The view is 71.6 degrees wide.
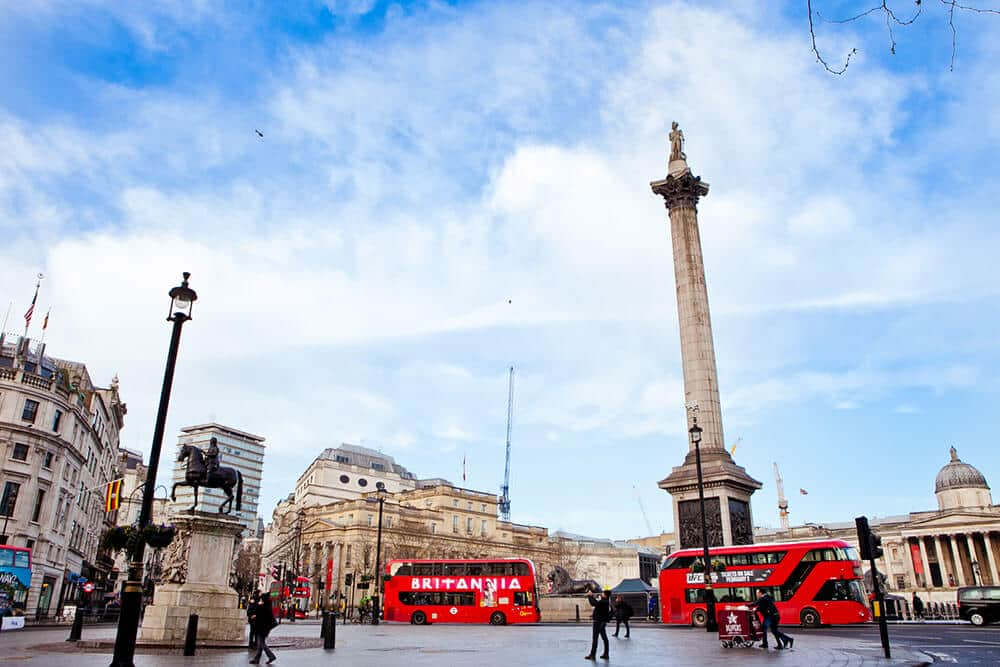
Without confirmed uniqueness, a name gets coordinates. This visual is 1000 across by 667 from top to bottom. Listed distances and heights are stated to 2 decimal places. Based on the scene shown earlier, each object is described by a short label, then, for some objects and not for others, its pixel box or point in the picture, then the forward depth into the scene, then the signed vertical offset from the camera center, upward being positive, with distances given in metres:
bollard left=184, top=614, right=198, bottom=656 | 13.97 -0.98
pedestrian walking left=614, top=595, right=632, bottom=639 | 20.36 -0.64
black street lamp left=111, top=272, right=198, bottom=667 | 9.20 +0.99
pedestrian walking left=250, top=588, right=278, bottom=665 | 13.22 -0.67
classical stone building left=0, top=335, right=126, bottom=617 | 42.97 +7.79
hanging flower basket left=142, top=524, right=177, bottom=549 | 10.72 +0.75
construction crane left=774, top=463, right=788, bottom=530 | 154.50 +17.37
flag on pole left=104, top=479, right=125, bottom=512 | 39.93 +5.27
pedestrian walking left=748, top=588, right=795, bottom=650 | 16.92 -0.71
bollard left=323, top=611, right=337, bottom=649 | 17.03 -1.05
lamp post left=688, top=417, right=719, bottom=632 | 23.48 -0.16
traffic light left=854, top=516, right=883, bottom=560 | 14.56 +0.95
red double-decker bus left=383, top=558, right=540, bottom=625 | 37.66 -0.26
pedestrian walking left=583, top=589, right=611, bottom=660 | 14.13 -0.58
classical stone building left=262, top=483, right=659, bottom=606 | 81.81 +5.91
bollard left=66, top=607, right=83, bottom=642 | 18.80 -1.06
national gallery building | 87.62 +6.04
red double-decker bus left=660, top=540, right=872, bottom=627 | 27.38 +0.39
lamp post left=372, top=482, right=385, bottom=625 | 37.53 -1.03
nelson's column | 31.89 +9.31
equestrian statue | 17.19 +2.73
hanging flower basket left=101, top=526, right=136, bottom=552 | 10.97 +0.74
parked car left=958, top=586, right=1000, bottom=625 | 30.70 -0.65
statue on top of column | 43.03 +26.28
